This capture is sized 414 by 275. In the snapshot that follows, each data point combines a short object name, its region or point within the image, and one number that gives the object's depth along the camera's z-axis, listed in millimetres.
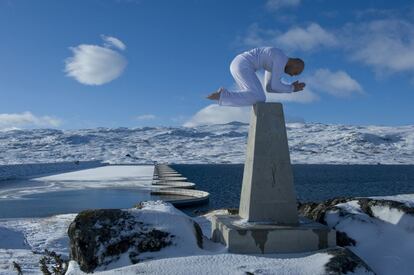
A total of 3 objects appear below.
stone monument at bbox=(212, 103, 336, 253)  8211
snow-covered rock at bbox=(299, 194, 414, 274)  7816
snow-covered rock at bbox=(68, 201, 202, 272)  7348
